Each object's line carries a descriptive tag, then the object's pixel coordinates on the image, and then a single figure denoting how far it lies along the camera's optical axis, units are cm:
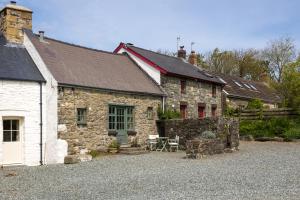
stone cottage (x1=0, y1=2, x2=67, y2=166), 1222
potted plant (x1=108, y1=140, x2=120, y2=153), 1491
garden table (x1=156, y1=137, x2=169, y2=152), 1638
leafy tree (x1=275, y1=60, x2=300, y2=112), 1993
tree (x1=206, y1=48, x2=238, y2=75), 4077
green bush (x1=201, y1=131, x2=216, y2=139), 1437
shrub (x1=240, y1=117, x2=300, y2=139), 1870
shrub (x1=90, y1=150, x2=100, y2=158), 1393
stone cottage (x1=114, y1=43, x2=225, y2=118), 1866
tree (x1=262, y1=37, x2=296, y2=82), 3785
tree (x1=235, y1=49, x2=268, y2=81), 4014
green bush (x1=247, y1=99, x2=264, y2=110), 2346
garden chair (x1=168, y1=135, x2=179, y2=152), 1586
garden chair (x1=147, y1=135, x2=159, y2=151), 1651
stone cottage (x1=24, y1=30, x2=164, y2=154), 1350
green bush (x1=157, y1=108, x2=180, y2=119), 1757
